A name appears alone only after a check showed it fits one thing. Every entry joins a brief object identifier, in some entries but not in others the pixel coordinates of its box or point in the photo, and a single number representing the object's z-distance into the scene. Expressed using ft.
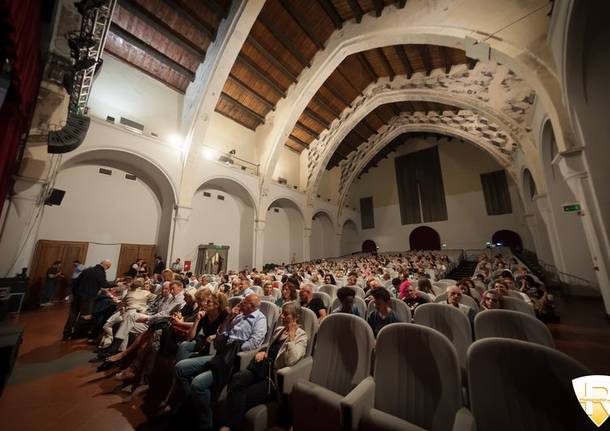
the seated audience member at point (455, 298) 8.49
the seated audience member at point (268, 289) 13.10
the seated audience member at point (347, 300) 8.25
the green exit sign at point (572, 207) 15.29
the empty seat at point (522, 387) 3.31
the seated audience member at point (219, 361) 6.10
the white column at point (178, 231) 27.44
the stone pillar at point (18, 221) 16.78
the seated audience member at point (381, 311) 7.52
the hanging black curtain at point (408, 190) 59.52
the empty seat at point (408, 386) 4.23
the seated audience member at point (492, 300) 8.41
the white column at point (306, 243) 45.39
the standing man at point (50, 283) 20.83
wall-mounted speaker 20.04
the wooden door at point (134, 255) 26.68
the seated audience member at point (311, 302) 8.91
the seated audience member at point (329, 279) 17.62
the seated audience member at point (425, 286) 11.85
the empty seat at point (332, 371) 5.02
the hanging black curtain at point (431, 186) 56.59
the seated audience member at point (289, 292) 10.09
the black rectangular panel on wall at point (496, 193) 49.26
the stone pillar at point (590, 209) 12.48
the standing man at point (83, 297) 13.24
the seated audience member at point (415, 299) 10.14
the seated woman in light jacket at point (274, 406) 5.63
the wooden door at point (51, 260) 20.98
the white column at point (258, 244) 36.14
